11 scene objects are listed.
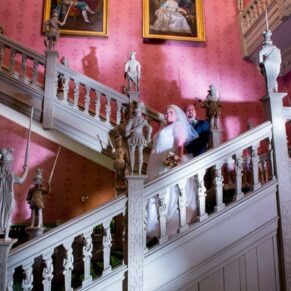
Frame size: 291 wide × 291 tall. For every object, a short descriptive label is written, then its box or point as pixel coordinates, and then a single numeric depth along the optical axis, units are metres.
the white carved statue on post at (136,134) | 3.36
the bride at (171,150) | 3.91
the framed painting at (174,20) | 8.45
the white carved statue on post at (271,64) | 3.94
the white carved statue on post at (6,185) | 2.92
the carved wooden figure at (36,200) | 4.93
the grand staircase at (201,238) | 3.04
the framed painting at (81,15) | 8.16
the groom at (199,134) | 4.93
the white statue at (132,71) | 6.48
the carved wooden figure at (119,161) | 5.21
